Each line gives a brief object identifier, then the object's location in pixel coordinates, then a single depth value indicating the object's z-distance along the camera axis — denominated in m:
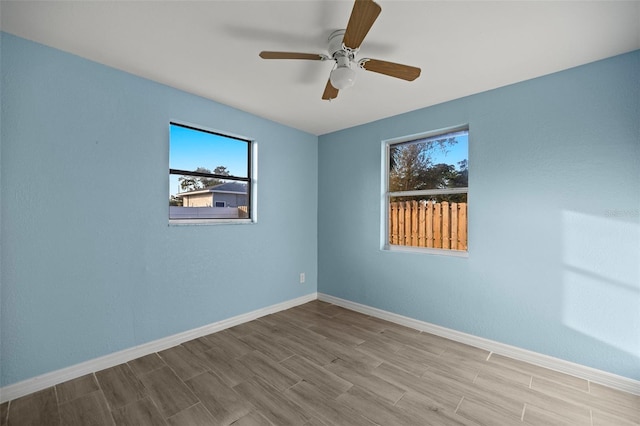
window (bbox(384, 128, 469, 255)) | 2.91
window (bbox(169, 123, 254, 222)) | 2.77
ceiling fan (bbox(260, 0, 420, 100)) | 1.54
